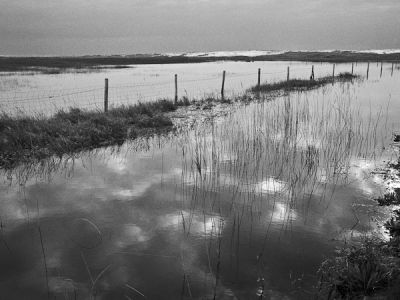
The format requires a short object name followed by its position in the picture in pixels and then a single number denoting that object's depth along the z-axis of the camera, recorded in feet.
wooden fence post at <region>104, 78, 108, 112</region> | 56.12
